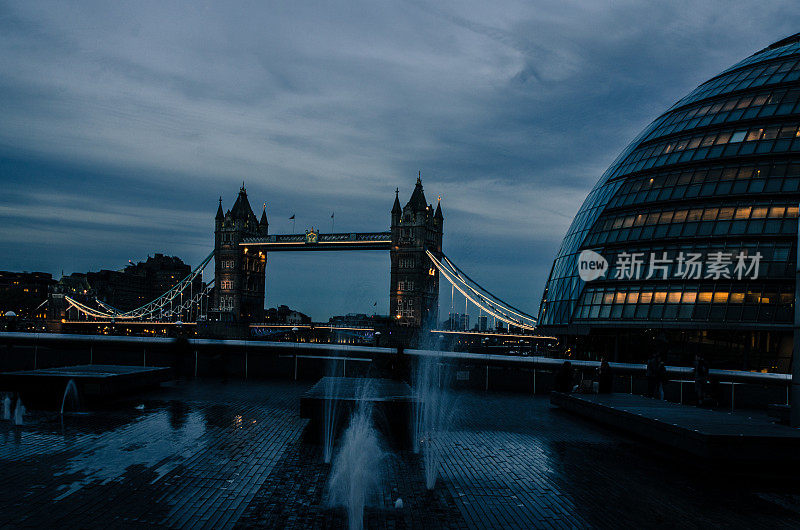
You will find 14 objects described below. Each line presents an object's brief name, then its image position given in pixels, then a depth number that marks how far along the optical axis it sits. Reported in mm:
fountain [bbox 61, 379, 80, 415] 15797
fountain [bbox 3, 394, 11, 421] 14152
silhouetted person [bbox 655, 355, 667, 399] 18984
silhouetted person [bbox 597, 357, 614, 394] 18812
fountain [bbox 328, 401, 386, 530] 8492
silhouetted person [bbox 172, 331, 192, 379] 24672
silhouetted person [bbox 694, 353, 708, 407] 17875
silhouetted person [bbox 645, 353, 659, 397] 19047
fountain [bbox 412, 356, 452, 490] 11328
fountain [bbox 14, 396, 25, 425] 13580
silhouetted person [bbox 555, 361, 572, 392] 19734
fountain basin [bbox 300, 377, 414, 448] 12664
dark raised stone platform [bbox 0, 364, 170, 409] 15641
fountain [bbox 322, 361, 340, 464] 12327
